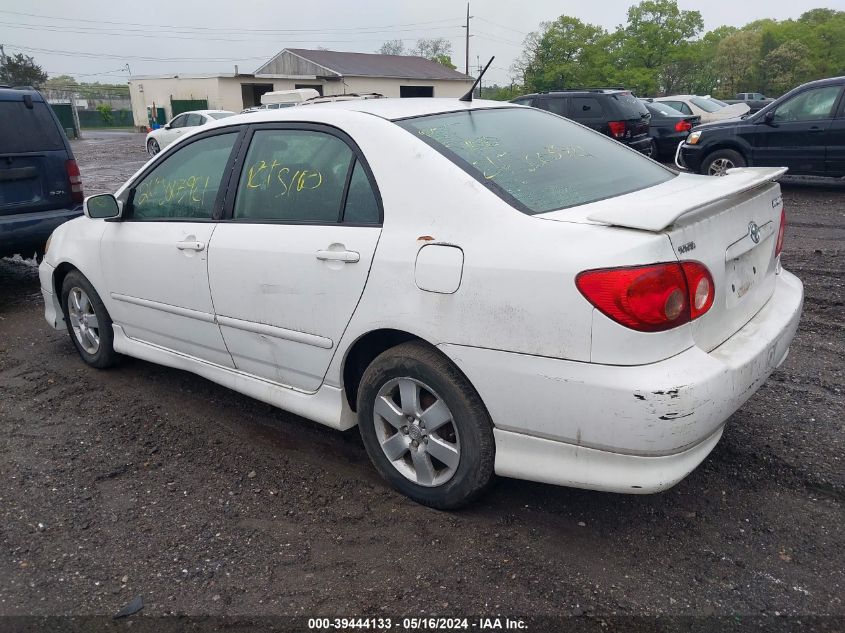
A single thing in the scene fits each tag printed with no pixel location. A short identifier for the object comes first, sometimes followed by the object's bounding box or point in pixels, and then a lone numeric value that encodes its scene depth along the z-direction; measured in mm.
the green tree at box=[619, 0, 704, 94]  66062
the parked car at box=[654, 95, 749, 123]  18047
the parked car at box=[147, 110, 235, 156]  24031
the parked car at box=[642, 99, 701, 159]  15234
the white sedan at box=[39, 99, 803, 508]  2346
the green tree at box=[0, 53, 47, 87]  57625
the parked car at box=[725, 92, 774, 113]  44938
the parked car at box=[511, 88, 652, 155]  13891
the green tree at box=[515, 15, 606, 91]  58750
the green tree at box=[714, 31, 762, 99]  66562
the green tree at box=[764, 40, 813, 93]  64750
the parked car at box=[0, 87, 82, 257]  6309
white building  43125
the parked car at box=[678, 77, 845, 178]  9797
